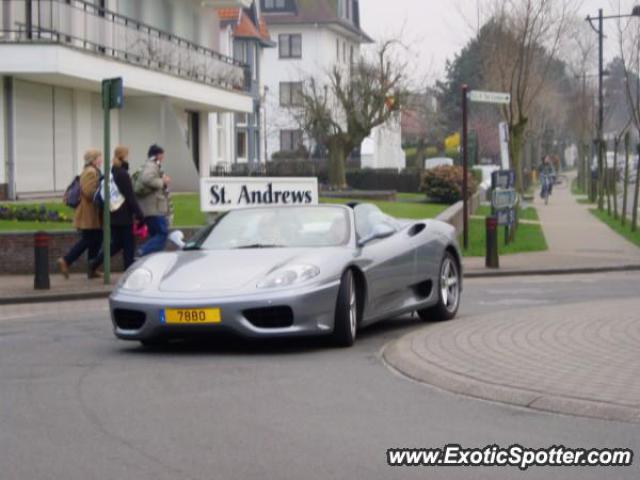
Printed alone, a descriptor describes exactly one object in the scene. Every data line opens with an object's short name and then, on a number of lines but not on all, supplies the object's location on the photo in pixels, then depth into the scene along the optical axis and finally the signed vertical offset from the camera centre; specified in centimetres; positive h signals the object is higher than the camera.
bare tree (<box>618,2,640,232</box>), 3450 +240
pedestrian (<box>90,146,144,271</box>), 1827 -100
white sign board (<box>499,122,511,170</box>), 2734 +2
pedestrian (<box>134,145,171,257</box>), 1888 -78
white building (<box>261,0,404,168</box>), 8556 +686
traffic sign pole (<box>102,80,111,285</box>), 1788 -60
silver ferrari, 1052 -115
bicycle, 5450 -172
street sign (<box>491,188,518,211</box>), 2600 -107
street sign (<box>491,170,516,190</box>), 2600 -68
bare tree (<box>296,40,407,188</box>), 5284 +155
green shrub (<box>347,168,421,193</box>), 5838 -159
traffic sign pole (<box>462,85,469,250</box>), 2572 -24
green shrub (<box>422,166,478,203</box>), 4675 -142
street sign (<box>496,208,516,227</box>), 2631 -145
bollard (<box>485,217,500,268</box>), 2205 -169
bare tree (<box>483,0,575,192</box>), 2998 +260
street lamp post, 4528 +86
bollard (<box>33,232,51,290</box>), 1750 -159
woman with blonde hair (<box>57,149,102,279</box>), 1848 -105
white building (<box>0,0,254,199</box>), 2881 +162
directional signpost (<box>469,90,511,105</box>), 2395 +91
